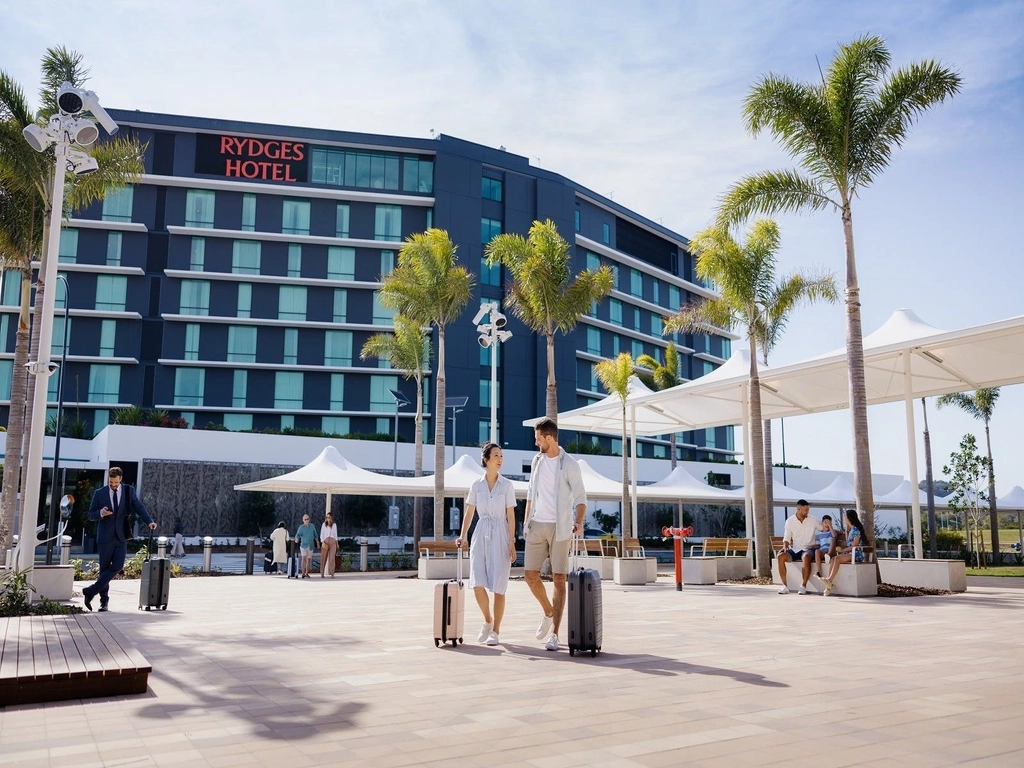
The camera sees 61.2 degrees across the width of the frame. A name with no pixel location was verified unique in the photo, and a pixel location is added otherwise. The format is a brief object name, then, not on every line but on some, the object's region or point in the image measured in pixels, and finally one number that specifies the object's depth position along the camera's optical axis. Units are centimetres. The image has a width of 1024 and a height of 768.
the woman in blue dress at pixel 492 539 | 730
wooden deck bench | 493
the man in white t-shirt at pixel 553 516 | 712
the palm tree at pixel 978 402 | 4228
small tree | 2970
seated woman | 1330
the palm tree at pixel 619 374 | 2698
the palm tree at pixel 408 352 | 3147
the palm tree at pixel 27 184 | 1541
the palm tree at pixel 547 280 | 2147
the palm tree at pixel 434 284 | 2412
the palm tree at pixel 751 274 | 1838
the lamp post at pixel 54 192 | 1005
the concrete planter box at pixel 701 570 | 1686
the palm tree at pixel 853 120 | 1481
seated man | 1363
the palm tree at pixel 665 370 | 4588
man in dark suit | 1023
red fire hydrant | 1491
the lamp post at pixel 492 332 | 2242
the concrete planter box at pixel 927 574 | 1388
